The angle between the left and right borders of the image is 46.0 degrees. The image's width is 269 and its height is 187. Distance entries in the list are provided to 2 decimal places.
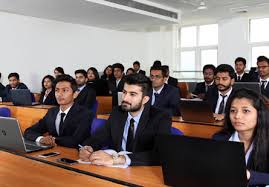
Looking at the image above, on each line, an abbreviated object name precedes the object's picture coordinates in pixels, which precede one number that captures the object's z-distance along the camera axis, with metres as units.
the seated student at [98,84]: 6.78
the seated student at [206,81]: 5.99
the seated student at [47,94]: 5.41
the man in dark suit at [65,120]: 2.64
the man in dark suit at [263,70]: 5.07
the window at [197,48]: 10.00
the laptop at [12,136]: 1.92
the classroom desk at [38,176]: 1.50
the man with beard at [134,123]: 2.18
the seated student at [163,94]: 4.01
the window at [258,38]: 9.06
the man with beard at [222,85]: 3.87
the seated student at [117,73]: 6.89
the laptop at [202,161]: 1.23
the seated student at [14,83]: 6.55
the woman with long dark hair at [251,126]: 1.65
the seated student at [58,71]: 7.07
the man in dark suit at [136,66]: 9.06
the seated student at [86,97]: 4.86
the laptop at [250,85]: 3.28
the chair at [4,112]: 3.83
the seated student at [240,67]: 6.35
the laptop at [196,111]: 3.02
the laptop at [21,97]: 4.73
